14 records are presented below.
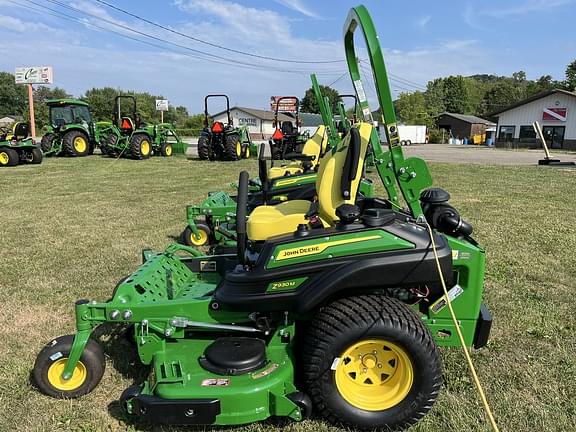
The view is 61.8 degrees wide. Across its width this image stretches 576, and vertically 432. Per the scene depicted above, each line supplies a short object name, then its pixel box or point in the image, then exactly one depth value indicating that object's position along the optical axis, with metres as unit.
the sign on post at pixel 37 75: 29.81
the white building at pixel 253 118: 69.75
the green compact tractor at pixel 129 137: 16.94
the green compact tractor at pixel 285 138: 14.11
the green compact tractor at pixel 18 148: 14.94
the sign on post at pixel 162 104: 32.59
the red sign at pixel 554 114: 37.38
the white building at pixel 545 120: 37.12
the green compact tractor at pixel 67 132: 17.48
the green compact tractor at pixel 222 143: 16.36
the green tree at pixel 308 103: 83.25
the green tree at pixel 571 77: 57.69
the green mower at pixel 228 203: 5.99
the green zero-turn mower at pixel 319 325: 2.46
